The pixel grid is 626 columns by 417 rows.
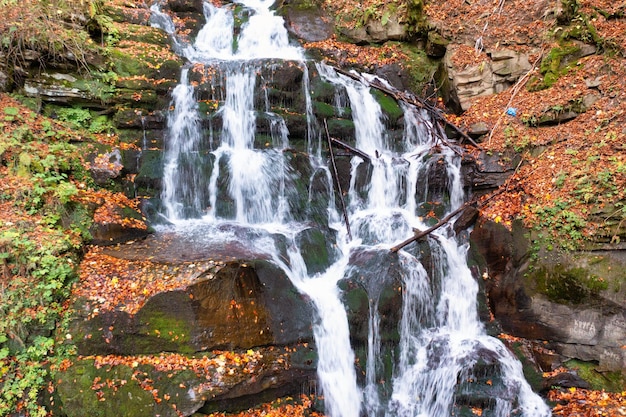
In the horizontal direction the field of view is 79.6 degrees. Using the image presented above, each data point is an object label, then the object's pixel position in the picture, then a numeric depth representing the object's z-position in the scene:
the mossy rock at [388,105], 9.65
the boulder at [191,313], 5.03
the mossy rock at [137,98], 8.32
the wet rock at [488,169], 7.97
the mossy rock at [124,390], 4.65
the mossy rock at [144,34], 9.78
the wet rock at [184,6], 12.23
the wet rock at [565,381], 5.82
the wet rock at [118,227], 6.26
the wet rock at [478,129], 8.87
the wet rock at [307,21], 12.23
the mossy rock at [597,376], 5.60
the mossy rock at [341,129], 9.05
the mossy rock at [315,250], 6.84
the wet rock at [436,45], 10.91
